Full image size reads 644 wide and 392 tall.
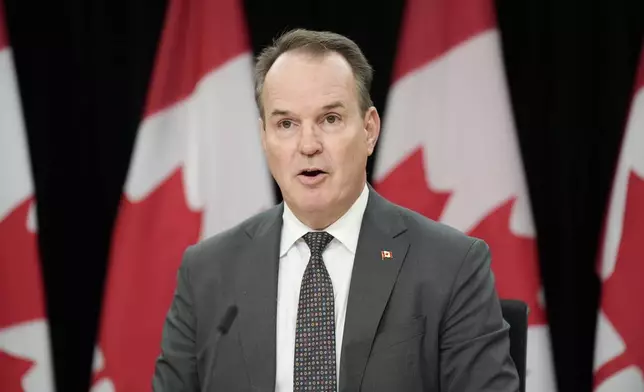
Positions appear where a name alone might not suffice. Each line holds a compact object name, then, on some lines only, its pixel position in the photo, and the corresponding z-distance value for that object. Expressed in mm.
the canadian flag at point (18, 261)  6258
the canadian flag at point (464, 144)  5934
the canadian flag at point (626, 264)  5758
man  3418
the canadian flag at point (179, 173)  6152
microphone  3586
